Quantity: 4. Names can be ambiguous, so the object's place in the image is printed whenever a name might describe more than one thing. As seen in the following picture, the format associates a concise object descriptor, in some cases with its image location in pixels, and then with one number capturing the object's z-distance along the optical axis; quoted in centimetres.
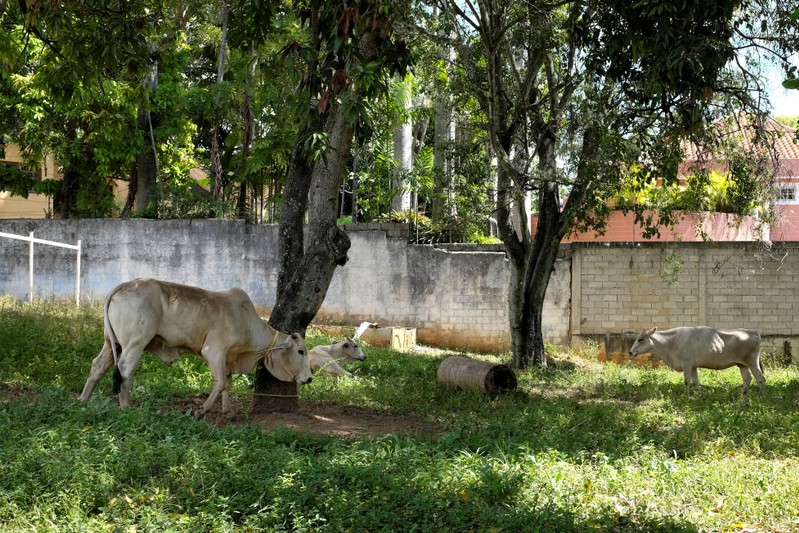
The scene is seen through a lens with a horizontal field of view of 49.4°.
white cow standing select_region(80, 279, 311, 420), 888
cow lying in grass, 1277
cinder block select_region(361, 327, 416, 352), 1614
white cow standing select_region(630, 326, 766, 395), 1227
